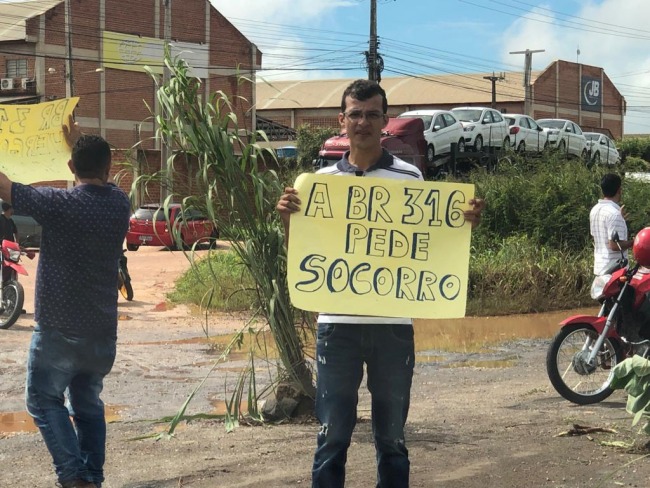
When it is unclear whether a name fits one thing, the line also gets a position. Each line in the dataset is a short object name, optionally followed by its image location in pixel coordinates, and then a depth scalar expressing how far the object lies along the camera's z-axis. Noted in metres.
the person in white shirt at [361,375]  4.17
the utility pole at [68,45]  40.69
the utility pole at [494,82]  59.94
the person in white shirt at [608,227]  8.98
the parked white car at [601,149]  31.22
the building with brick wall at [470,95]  65.06
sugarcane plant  6.34
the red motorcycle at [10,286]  13.53
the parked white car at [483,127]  26.94
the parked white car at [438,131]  25.06
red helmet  6.74
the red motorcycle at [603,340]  7.84
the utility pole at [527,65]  56.75
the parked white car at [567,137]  29.38
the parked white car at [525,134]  28.41
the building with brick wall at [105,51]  46.12
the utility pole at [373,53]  36.08
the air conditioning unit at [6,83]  45.88
